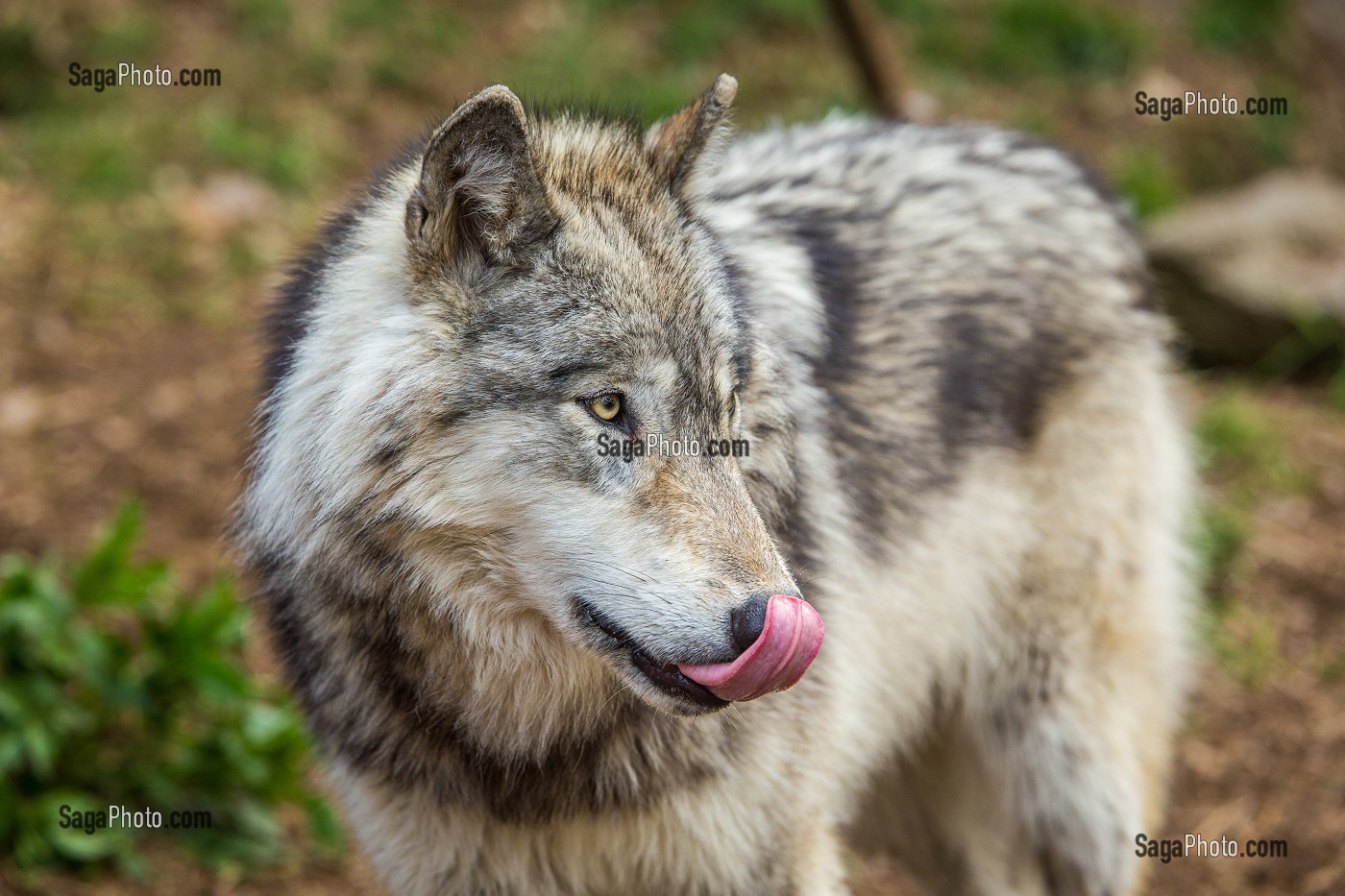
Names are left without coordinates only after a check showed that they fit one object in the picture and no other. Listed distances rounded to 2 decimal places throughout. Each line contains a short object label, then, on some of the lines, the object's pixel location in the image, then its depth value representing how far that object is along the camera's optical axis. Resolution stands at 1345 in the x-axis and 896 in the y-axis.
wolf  4.61
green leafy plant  7.80
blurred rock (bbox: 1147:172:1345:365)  13.44
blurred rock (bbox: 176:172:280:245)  13.70
